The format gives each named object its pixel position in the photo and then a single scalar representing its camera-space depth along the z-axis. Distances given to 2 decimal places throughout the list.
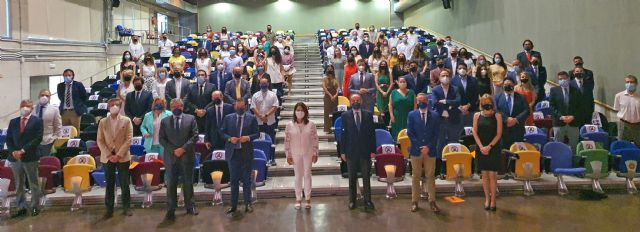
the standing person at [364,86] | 11.19
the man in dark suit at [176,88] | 10.54
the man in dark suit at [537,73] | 12.00
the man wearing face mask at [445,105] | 9.51
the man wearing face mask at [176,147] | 7.78
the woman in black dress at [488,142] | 7.79
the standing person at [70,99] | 10.83
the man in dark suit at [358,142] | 8.02
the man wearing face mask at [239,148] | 7.92
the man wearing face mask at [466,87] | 10.31
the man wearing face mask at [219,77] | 12.27
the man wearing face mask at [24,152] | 8.06
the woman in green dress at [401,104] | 9.96
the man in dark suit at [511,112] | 9.00
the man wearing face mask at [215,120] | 8.98
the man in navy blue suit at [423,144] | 7.84
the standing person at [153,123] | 8.95
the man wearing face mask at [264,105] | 10.27
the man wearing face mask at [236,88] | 10.59
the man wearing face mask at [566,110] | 9.90
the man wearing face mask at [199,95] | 10.30
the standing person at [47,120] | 9.21
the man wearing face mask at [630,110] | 9.91
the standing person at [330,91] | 11.48
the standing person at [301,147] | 8.02
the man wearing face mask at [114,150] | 7.91
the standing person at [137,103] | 10.08
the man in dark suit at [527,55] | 12.57
